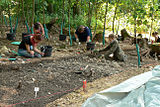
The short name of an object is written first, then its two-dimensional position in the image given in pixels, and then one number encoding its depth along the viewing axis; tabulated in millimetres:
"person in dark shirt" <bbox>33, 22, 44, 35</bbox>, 5061
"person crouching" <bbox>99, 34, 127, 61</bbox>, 5266
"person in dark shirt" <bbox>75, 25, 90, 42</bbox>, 6604
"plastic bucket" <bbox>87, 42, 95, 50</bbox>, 6502
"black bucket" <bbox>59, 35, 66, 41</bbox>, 7929
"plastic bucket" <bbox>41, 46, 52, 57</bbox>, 5177
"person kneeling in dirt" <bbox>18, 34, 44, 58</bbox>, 4809
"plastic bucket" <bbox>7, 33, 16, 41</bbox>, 6754
